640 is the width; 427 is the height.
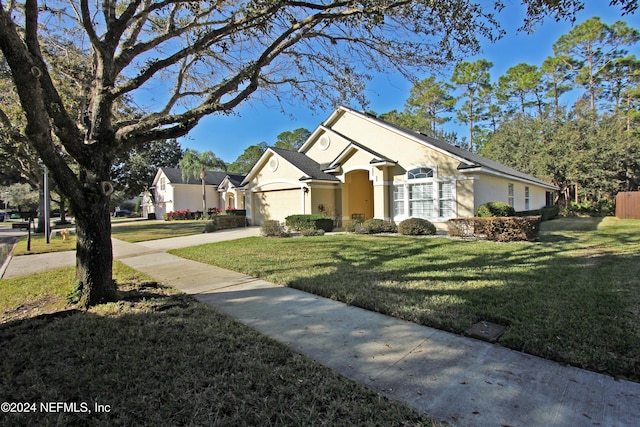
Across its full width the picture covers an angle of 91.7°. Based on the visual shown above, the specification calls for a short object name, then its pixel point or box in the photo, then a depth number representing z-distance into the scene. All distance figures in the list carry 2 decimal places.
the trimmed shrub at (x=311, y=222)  15.81
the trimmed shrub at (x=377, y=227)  14.77
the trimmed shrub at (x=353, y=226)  15.37
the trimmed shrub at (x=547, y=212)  18.96
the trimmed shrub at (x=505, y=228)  11.11
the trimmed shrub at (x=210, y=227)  18.52
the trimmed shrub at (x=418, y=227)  13.75
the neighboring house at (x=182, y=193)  36.75
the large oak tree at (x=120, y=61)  4.42
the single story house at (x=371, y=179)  14.56
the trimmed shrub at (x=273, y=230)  14.79
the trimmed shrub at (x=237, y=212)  23.01
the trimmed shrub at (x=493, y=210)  13.09
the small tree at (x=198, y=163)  34.00
